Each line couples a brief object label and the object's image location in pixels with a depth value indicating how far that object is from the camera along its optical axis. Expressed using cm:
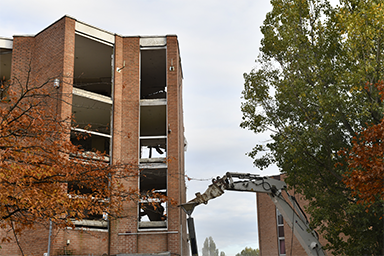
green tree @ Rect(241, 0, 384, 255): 1500
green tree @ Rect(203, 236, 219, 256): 14588
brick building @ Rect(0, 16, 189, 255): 2083
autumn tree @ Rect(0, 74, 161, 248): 853
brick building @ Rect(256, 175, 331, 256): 3971
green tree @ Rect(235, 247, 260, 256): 11150
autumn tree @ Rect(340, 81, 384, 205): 1034
